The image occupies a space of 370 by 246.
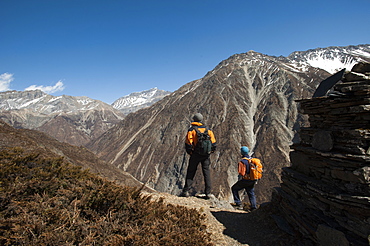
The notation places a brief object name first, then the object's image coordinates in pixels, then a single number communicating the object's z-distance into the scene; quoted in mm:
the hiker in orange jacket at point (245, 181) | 6500
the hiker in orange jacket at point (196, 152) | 6438
